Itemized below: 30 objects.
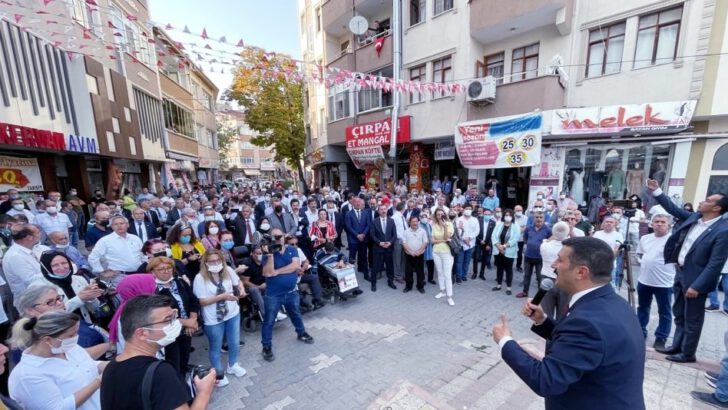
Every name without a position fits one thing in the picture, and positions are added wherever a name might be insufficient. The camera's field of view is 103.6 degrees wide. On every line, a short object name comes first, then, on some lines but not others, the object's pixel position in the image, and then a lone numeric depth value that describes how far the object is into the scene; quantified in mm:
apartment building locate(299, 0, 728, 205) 7824
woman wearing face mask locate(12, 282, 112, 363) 2336
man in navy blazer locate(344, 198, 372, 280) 7320
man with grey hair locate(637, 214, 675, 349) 3961
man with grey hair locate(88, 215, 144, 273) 4203
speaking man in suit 1560
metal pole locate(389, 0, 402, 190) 12992
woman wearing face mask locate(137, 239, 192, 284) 3607
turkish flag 13977
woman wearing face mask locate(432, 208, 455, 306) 5893
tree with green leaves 21953
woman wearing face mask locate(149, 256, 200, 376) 3227
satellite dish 14031
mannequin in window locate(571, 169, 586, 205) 9859
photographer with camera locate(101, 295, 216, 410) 1530
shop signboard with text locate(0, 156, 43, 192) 9141
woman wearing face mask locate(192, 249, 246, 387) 3557
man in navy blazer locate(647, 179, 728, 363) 3328
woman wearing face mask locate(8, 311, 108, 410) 1888
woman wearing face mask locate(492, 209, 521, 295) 6133
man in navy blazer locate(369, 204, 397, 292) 6734
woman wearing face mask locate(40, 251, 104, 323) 3066
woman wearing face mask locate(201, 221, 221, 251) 5208
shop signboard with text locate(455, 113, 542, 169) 9609
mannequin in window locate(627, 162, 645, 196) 8898
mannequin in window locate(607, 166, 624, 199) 9281
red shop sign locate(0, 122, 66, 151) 7739
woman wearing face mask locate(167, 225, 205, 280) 4637
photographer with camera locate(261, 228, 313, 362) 4195
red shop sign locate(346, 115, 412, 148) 13219
